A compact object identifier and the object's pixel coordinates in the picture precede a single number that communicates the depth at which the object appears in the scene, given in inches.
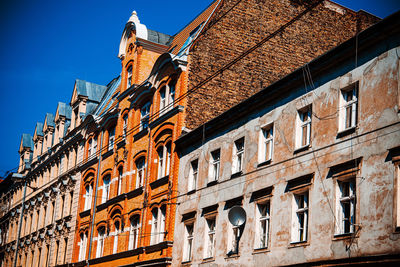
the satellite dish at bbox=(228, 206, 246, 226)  952.3
